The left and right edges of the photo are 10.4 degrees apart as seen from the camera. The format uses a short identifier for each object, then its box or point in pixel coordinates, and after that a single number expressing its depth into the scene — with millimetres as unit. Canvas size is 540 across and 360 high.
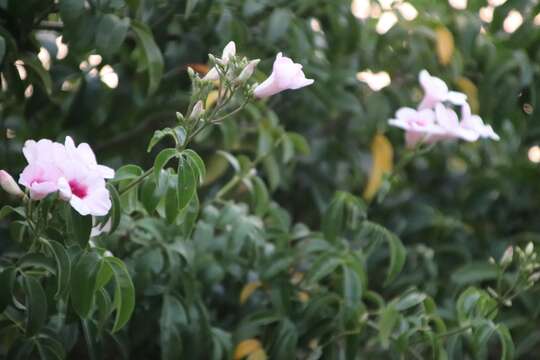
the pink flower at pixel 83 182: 2334
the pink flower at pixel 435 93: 2571
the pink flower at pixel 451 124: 2543
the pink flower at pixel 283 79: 2396
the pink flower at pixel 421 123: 2557
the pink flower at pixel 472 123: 2555
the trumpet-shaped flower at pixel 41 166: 2338
